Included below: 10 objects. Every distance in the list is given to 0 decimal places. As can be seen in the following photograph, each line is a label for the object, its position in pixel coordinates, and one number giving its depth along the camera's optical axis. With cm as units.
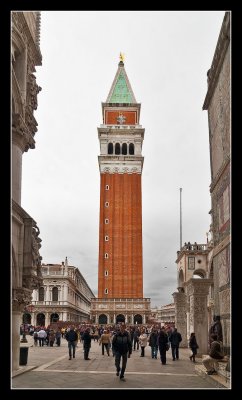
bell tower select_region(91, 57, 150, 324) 7669
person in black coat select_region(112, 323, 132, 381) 1355
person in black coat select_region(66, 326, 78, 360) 2179
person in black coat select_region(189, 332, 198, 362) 1969
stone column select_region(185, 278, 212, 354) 2203
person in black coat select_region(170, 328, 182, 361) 2136
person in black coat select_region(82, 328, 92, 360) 2111
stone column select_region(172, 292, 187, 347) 3106
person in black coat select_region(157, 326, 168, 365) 1870
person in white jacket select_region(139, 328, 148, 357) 2355
